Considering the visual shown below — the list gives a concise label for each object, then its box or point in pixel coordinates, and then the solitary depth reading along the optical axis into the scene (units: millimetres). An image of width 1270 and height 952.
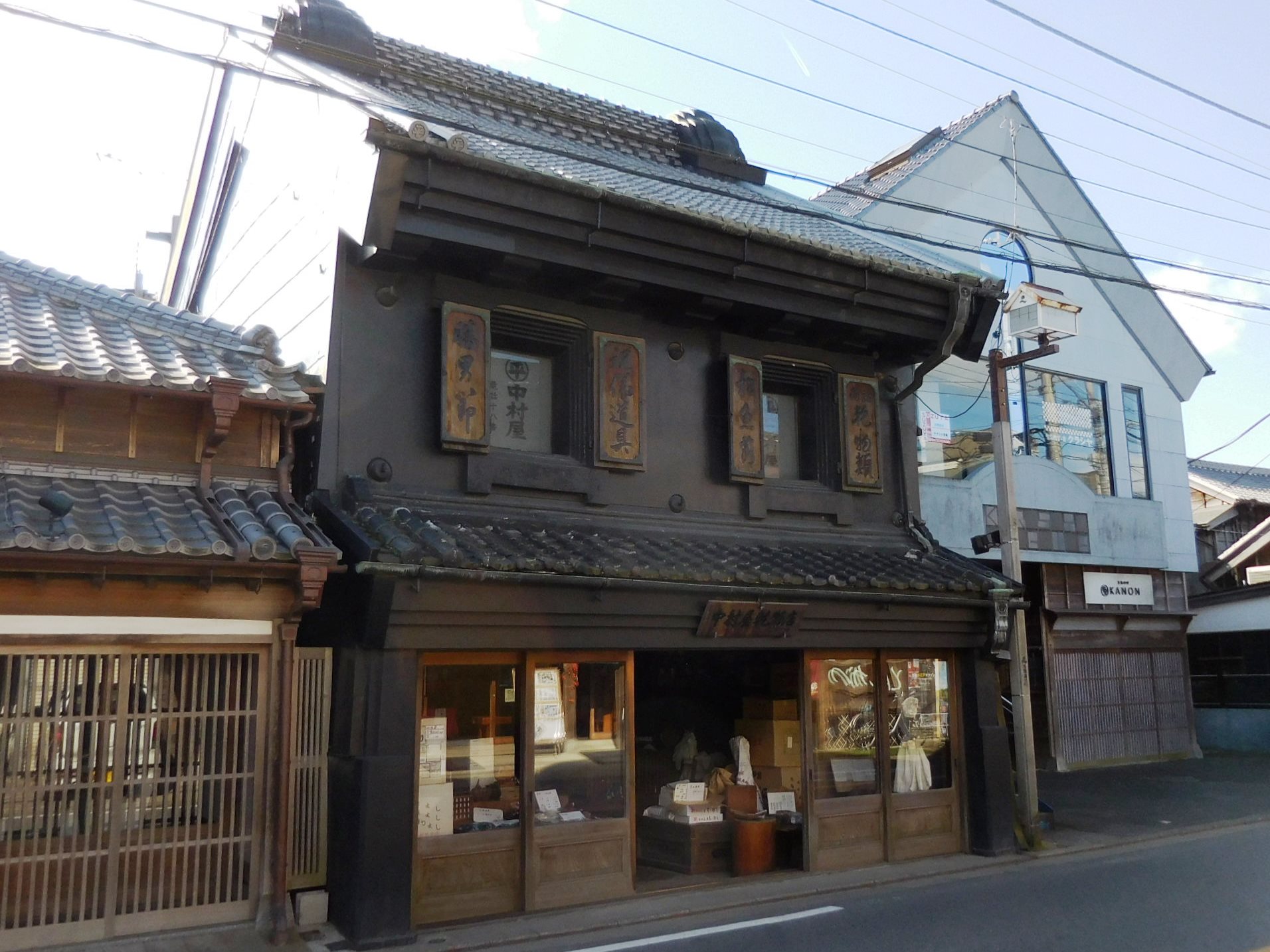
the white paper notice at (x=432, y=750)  9727
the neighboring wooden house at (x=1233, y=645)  23500
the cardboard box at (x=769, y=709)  12453
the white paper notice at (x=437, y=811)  9562
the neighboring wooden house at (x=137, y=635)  8211
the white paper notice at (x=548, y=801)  10172
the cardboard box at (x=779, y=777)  12281
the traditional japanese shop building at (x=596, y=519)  9531
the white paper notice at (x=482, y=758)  9984
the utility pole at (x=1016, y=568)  13164
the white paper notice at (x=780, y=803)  12273
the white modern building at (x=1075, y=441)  18859
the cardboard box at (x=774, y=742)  12305
